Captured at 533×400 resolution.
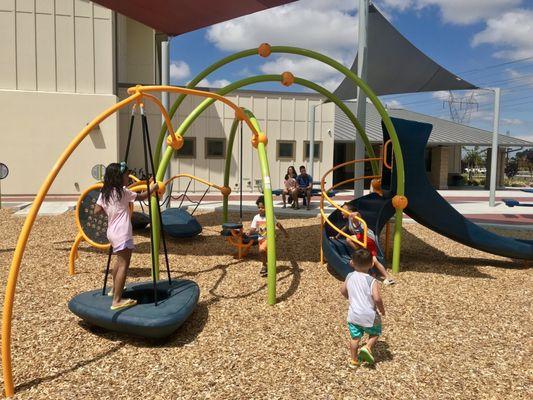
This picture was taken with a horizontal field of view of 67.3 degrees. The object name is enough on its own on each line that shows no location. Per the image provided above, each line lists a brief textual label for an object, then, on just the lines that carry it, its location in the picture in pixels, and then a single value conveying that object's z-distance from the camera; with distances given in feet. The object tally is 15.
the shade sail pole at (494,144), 45.65
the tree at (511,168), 119.65
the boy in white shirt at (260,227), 21.95
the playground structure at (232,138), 9.76
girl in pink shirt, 12.71
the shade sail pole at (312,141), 60.95
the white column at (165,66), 36.11
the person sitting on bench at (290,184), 43.73
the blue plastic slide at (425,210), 21.62
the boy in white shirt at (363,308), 10.98
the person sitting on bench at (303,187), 42.93
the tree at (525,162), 148.21
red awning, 24.64
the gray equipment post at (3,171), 36.81
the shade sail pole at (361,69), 30.04
